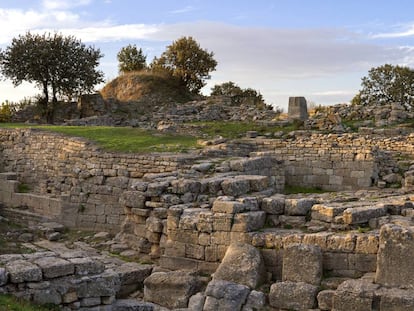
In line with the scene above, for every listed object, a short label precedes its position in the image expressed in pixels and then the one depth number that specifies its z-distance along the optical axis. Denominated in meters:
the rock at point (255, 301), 8.63
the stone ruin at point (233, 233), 7.97
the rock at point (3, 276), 7.17
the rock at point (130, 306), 8.05
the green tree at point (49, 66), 31.77
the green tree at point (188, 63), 35.94
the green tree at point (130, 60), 40.53
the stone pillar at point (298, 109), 25.39
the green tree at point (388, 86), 36.31
